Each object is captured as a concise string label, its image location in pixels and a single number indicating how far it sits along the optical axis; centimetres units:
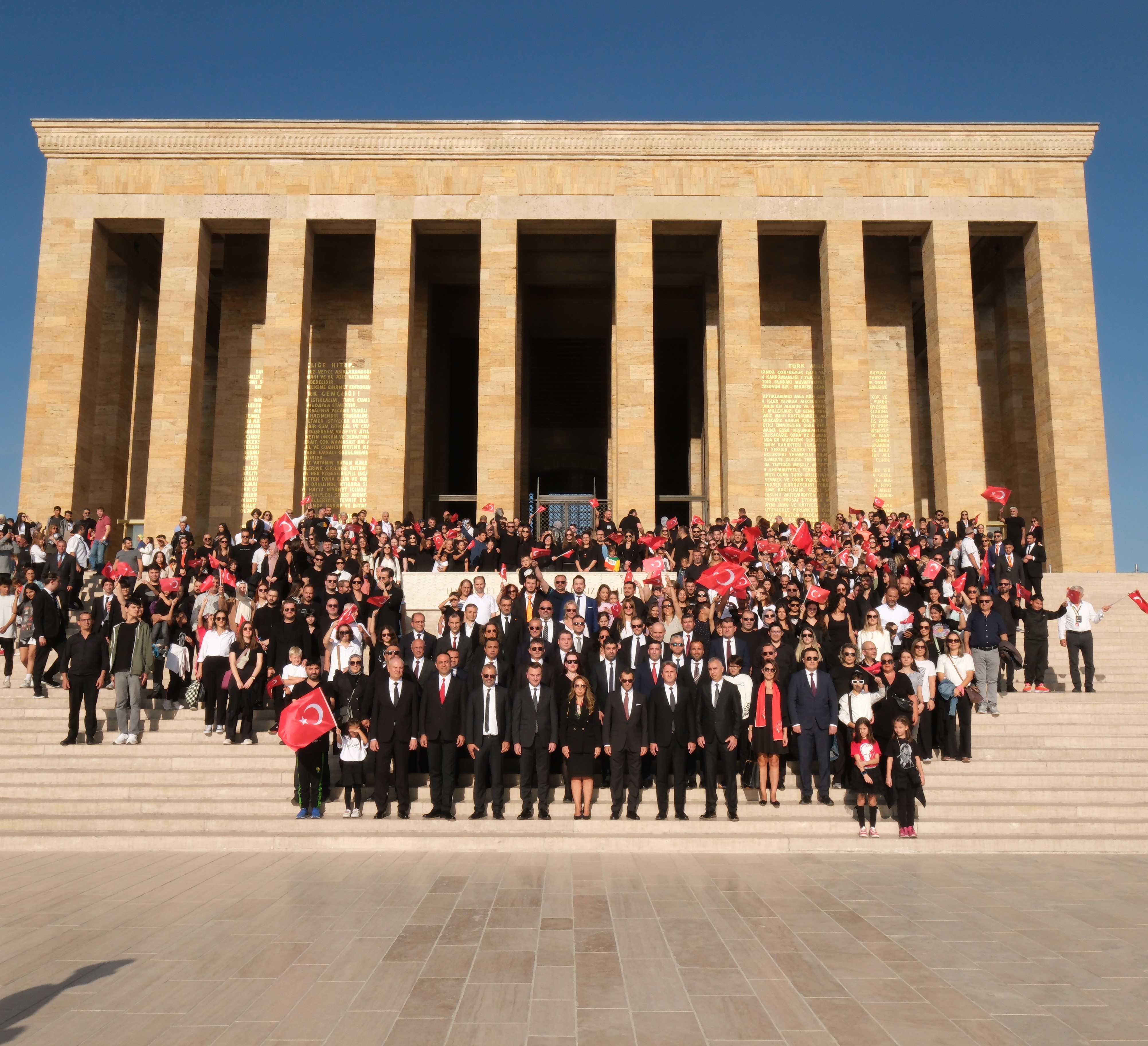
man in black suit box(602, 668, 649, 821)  925
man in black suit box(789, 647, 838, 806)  955
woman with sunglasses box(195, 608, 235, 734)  1098
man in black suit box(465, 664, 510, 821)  928
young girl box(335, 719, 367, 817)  926
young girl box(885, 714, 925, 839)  870
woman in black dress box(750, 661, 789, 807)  940
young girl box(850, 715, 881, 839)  877
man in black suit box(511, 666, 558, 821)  932
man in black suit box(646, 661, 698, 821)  927
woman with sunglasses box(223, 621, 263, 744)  1071
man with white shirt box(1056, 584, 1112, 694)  1294
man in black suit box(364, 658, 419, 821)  927
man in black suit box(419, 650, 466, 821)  931
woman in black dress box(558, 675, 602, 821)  923
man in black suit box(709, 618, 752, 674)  1057
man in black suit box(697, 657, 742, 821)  926
